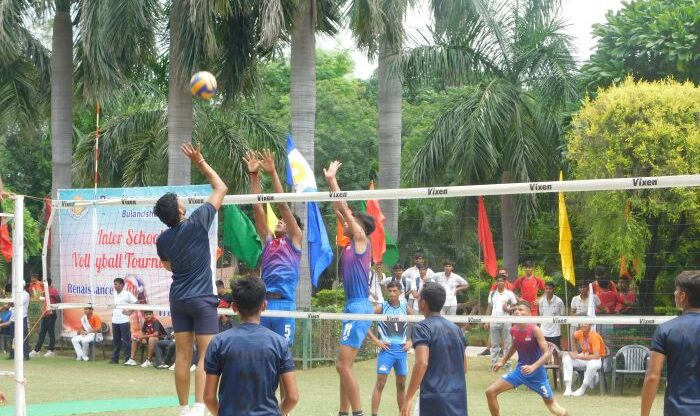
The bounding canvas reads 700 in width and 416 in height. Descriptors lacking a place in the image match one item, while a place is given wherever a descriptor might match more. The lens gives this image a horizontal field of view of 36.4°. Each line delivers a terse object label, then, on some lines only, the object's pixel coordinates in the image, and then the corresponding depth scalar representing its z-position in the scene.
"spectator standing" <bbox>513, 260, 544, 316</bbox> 18.72
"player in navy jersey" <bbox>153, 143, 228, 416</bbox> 9.42
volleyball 12.48
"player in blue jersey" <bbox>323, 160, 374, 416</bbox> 10.91
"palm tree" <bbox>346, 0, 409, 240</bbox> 22.72
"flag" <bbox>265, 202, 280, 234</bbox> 17.55
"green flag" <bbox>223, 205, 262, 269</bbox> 19.41
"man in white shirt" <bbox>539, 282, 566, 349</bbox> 17.97
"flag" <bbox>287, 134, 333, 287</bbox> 13.05
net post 10.82
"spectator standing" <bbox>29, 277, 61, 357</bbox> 23.97
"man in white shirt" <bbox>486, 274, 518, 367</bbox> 18.62
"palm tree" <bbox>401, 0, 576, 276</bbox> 22.64
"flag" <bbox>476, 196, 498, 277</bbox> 16.64
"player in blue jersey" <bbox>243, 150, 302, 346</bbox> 11.05
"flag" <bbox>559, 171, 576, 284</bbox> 16.52
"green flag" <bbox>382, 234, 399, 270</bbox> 21.12
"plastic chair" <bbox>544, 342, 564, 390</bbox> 17.64
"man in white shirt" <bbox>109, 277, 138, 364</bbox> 22.00
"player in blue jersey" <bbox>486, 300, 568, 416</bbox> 11.66
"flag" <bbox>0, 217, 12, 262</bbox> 18.25
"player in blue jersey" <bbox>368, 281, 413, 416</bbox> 12.07
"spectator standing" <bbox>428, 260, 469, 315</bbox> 18.50
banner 21.23
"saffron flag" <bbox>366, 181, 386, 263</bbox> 19.38
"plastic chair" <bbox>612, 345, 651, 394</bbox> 17.23
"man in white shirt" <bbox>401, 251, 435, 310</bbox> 19.12
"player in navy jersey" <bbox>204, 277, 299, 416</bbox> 6.58
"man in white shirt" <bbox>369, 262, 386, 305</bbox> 18.04
